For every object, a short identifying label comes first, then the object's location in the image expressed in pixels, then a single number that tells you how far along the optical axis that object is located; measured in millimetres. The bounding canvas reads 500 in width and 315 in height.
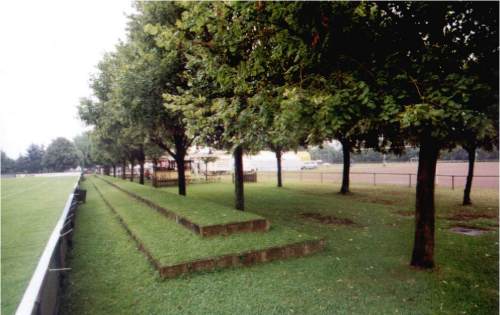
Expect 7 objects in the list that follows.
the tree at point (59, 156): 112250
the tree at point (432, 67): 3652
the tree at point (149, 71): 11078
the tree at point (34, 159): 117188
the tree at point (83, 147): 69188
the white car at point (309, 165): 76856
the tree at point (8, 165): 100125
